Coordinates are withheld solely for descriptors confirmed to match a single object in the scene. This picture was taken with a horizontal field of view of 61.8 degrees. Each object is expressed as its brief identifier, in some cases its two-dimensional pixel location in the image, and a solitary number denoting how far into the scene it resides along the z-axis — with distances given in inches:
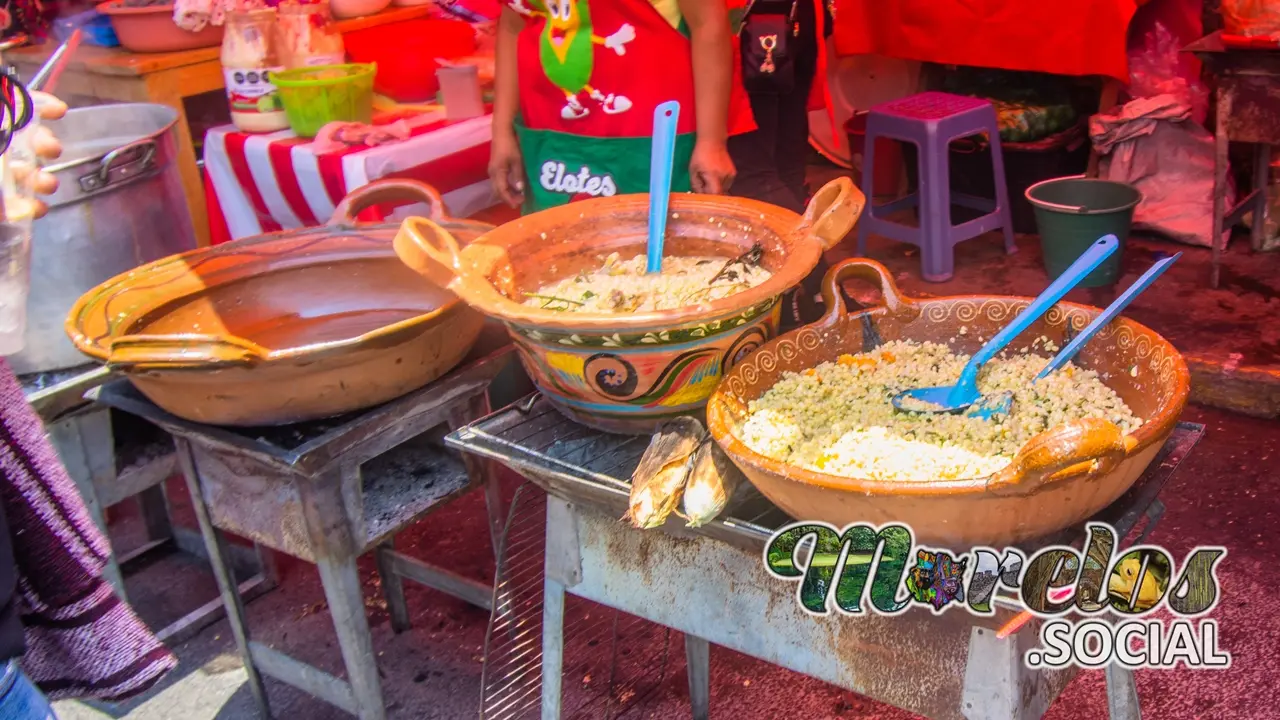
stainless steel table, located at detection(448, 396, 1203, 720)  50.8
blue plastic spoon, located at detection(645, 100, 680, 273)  65.6
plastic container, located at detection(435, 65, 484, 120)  126.4
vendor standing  90.2
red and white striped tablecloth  117.3
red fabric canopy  173.0
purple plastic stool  174.1
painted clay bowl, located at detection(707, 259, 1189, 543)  43.1
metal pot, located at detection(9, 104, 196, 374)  87.7
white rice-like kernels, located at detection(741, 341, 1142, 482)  50.0
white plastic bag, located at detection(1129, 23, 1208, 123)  178.9
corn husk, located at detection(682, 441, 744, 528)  51.1
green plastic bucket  165.2
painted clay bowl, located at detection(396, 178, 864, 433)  56.2
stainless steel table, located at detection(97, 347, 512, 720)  73.6
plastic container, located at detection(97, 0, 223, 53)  150.0
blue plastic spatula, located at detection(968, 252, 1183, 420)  54.2
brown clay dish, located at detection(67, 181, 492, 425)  66.1
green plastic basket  123.0
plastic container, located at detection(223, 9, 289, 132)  129.4
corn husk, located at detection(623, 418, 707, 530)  51.1
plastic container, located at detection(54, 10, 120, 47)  158.1
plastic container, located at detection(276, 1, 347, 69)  131.4
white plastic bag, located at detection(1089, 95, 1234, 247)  179.9
